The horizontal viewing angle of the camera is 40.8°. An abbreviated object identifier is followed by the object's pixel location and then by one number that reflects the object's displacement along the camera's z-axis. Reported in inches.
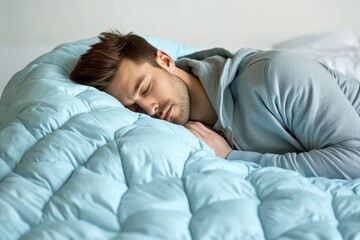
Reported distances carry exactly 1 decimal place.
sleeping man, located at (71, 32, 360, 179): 44.7
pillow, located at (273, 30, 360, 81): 67.5
